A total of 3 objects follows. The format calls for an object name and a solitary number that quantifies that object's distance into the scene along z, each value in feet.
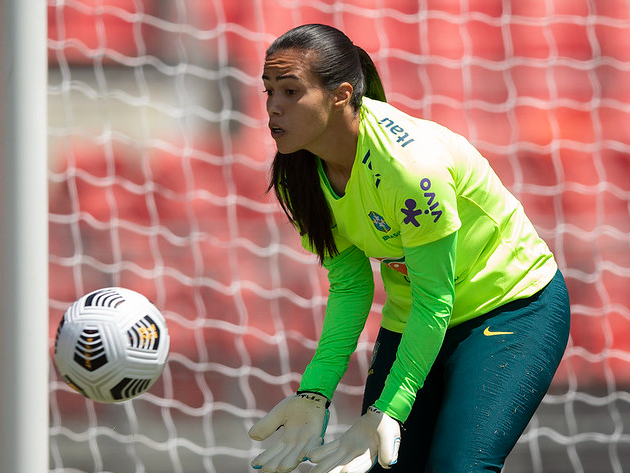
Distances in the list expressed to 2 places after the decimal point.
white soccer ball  46.44
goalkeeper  45.89
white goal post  45.86
